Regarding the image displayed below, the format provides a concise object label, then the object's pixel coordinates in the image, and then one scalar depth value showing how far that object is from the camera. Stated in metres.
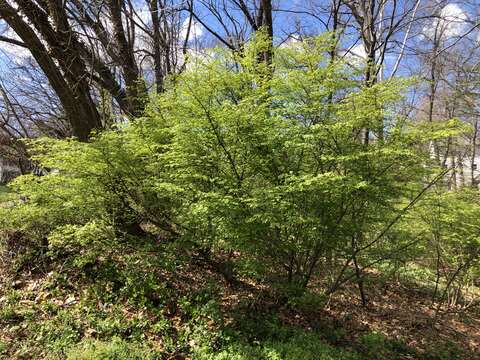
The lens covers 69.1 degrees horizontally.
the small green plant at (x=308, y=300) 4.38
